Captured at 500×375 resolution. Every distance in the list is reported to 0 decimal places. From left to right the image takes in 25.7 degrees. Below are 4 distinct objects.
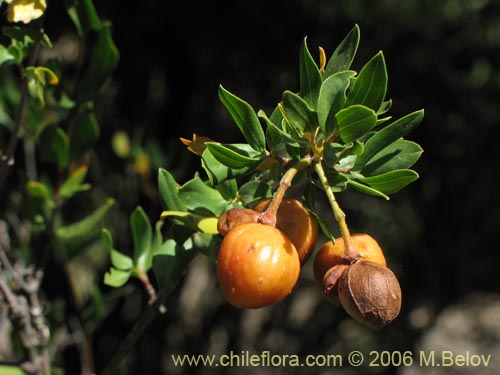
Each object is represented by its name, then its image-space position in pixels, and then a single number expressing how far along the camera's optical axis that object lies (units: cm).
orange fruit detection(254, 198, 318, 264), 19
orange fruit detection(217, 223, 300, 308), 18
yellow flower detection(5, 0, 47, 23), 21
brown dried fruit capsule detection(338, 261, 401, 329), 18
